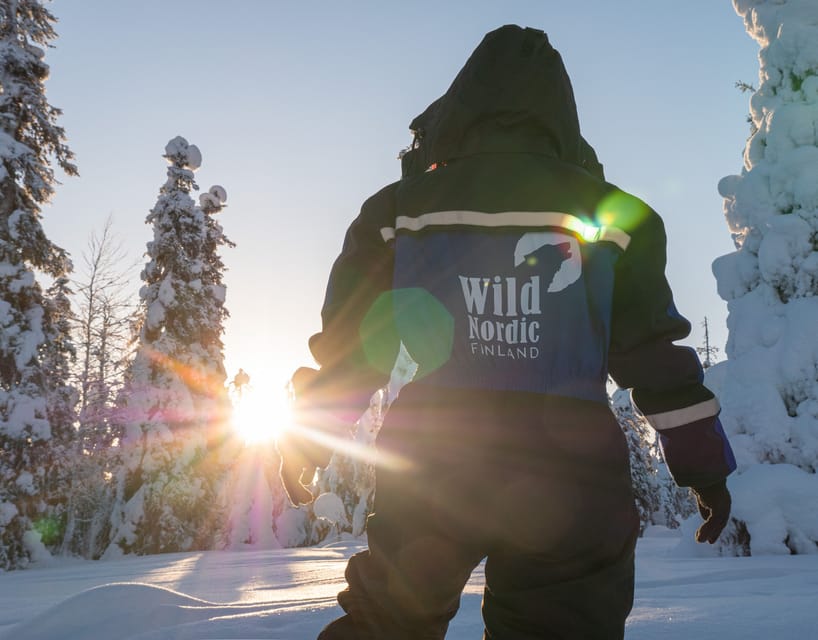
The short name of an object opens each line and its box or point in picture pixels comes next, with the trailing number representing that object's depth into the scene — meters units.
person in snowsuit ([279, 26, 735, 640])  1.41
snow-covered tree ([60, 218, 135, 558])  20.14
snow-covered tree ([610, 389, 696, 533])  20.78
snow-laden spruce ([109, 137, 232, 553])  17.78
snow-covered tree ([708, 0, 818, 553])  7.94
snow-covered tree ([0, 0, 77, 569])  13.66
